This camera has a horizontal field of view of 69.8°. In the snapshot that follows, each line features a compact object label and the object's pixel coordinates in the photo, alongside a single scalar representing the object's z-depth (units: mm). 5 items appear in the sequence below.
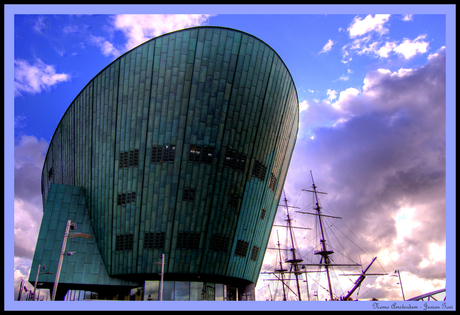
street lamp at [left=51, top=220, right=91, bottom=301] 16716
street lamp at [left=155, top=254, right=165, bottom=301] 24977
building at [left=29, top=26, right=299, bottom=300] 26703
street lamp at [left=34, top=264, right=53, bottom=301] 25638
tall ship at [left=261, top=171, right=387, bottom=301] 56906
